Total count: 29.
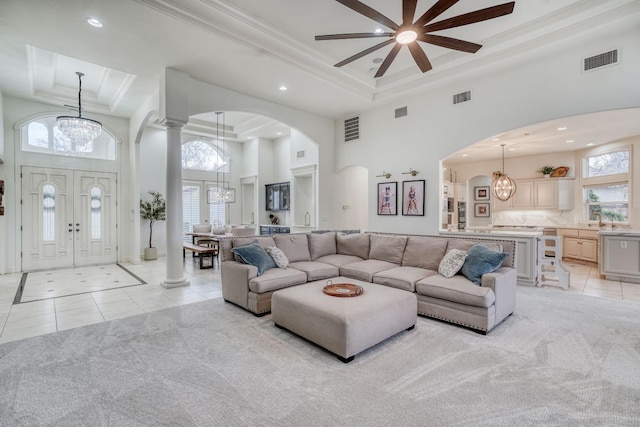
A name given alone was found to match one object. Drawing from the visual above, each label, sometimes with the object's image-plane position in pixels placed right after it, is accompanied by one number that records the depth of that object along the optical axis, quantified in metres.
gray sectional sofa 3.35
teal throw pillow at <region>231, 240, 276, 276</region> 4.10
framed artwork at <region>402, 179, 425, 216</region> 6.05
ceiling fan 2.75
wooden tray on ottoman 3.11
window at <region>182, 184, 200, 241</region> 9.38
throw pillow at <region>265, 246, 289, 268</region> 4.41
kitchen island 5.12
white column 5.13
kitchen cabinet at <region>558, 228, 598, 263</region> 7.18
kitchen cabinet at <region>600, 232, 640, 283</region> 5.32
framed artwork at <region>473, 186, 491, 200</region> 9.87
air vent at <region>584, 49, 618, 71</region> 4.01
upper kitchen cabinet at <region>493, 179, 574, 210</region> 8.01
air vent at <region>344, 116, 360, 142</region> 7.24
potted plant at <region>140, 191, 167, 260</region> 8.10
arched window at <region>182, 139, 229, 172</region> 9.48
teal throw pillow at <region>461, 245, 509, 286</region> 3.56
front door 6.57
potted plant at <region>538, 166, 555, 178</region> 8.18
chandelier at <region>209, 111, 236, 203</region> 8.35
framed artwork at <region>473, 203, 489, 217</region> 9.88
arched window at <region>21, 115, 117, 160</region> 6.65
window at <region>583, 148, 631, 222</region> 6.97
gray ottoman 2.62
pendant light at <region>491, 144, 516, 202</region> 7.88
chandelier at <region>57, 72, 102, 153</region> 5.29
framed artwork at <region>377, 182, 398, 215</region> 6.51
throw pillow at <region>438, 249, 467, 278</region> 3.81
